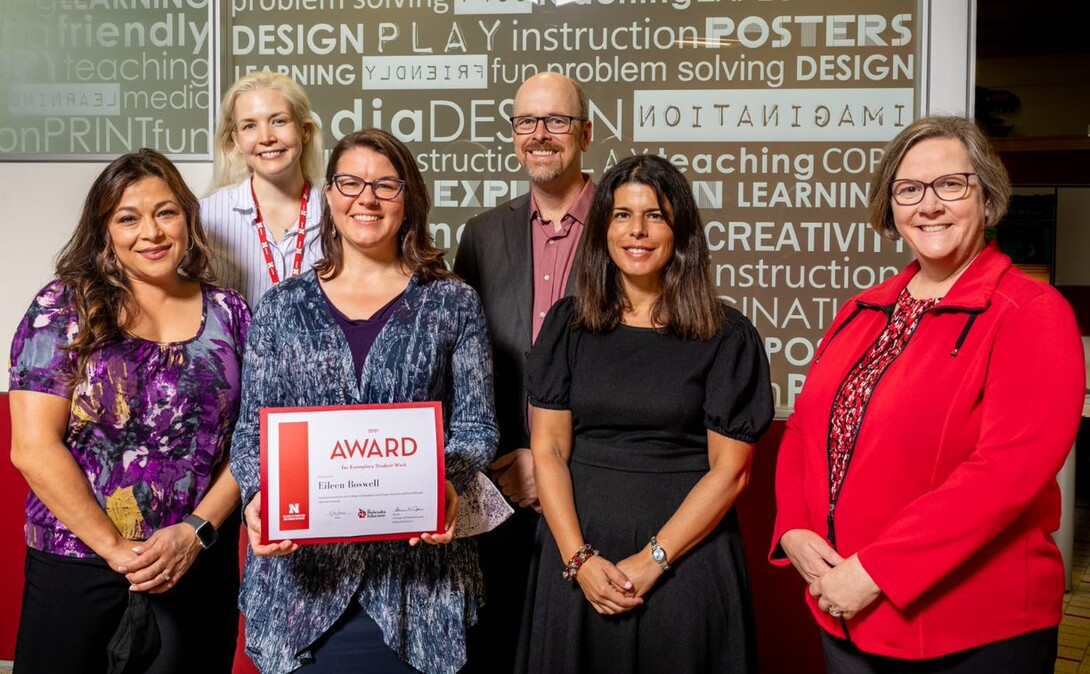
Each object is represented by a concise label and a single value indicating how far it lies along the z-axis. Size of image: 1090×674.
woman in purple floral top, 1.84
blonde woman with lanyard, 2.44
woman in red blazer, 1.50
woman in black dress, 1.86
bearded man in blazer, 2.46
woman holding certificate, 1.77
